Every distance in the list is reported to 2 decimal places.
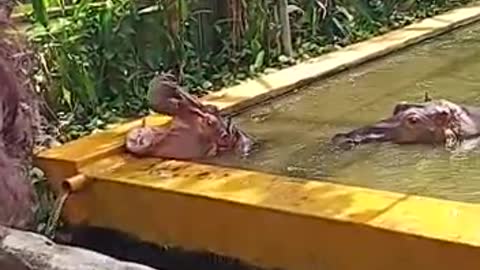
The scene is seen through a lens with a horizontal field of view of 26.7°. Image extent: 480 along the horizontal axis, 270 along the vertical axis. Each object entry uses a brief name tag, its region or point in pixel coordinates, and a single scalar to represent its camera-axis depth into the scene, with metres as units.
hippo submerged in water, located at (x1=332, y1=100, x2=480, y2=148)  4.32
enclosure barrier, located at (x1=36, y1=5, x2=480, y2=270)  3.17
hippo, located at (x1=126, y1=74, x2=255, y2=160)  4.28
